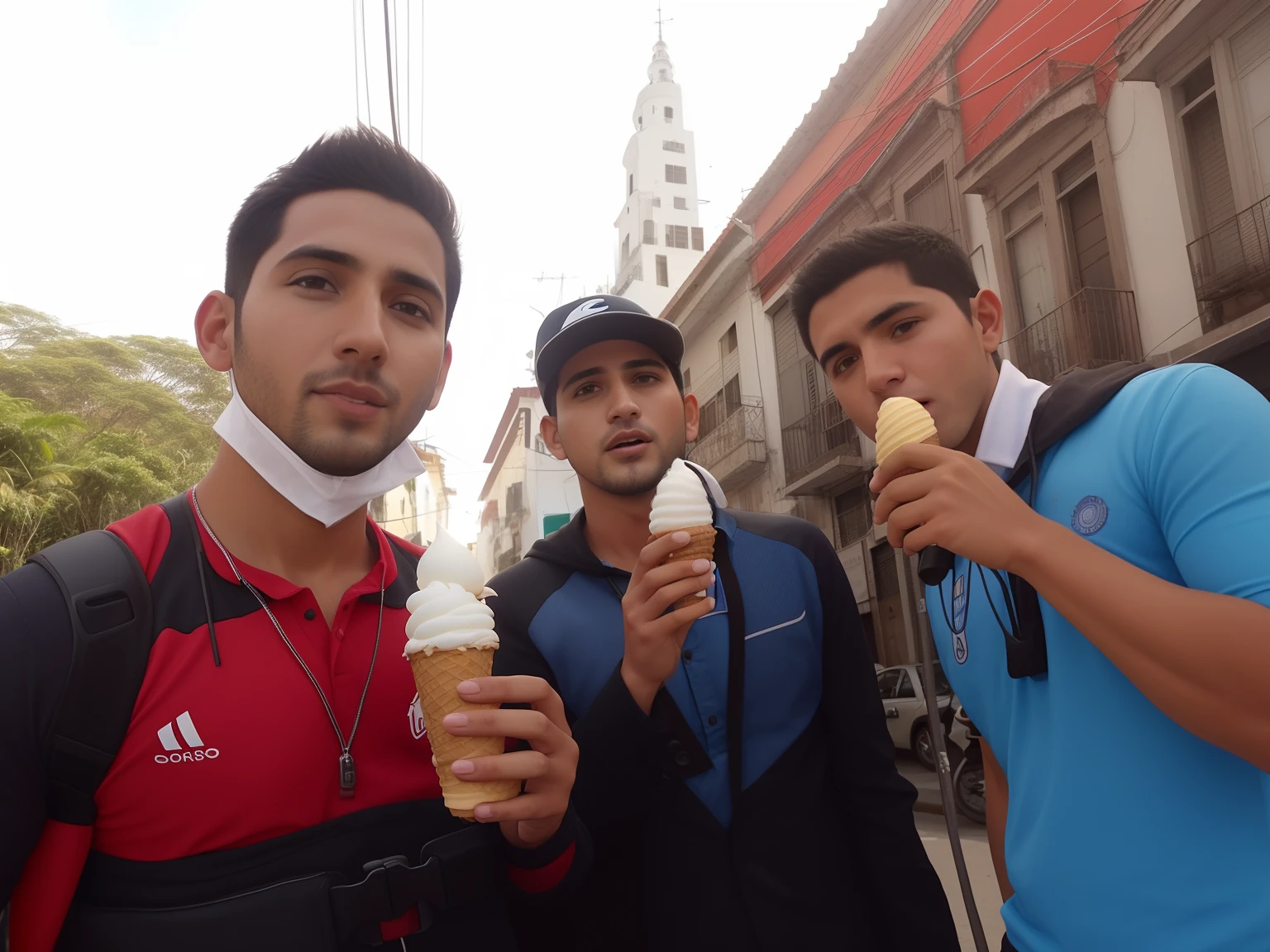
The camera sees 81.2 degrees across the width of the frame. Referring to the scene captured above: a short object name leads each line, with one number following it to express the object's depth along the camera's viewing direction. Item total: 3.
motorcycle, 8.40
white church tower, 47.06
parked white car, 11.81
